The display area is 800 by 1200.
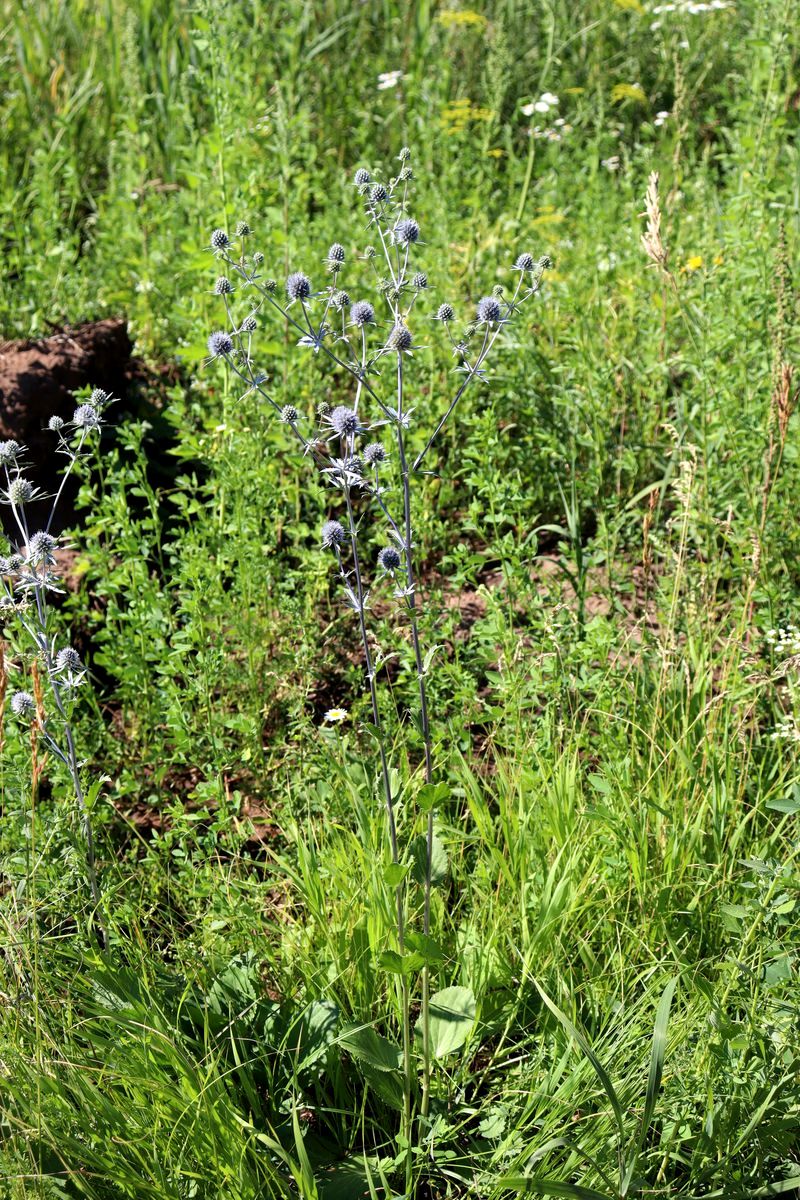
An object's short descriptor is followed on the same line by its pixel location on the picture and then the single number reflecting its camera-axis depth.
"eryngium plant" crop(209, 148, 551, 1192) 1.84
